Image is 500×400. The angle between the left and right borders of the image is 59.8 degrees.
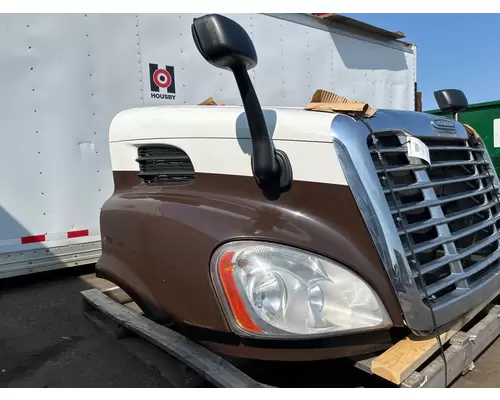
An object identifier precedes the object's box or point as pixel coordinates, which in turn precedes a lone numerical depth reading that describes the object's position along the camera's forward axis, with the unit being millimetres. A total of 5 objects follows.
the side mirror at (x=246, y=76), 1717
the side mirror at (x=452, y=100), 3346
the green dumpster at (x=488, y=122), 7848
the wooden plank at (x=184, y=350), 1776
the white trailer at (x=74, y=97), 3766
